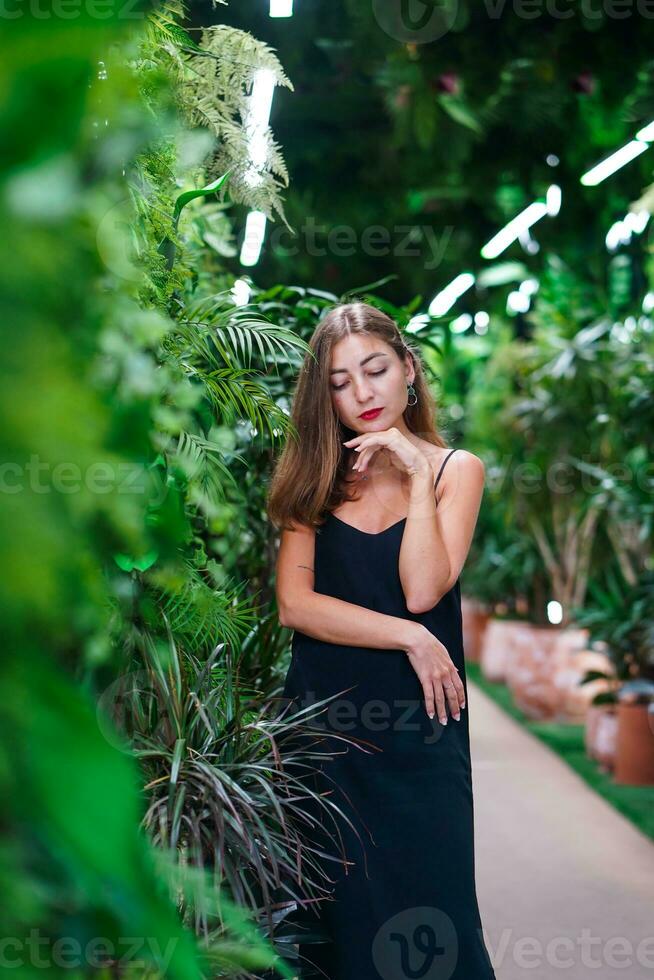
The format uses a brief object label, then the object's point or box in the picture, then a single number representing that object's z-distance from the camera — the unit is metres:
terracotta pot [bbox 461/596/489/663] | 9.95
